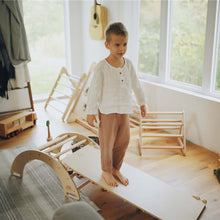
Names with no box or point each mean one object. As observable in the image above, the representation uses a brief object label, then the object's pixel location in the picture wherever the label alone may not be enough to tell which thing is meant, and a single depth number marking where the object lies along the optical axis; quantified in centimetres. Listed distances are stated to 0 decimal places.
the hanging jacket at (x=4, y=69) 330
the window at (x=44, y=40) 450
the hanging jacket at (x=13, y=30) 326
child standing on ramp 176
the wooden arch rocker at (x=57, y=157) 194
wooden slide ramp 169
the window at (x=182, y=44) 270
